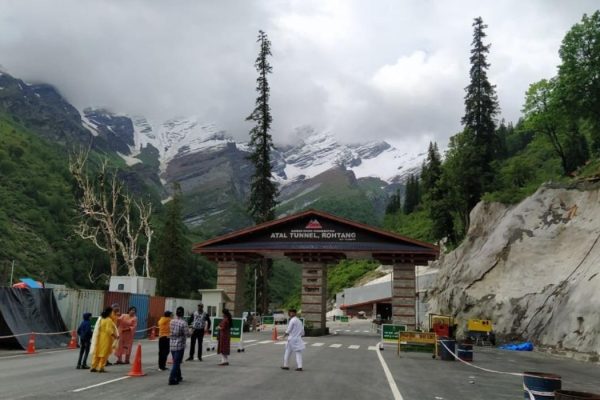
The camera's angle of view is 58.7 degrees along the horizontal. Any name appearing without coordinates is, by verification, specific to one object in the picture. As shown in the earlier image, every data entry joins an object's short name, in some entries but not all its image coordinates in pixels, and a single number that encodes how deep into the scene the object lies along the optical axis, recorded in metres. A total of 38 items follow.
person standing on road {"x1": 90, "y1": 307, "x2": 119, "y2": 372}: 14.04
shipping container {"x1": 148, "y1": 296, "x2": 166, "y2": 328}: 31.96
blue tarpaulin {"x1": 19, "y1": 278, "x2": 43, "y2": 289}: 29.94
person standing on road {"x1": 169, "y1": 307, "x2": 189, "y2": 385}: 11.73
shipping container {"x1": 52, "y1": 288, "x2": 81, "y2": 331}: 24.00
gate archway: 37.69
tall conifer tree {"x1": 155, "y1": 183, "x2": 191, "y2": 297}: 69.31
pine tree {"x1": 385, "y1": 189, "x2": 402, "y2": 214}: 146.50
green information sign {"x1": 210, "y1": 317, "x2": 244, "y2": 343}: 21.08
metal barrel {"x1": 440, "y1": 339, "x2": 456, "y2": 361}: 20.97
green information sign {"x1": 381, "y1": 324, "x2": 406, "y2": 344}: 25.09
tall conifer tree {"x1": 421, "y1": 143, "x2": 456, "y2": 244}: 57.53
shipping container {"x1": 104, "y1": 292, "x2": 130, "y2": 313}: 26.95
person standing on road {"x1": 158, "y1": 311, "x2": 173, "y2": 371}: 14.16
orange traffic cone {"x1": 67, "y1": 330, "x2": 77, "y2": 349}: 22.50
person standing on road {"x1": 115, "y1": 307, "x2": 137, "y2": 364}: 16.28
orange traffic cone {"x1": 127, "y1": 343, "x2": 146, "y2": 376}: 13.10
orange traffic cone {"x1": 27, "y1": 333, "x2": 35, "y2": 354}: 19.84
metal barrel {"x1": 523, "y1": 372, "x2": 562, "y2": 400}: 8.45
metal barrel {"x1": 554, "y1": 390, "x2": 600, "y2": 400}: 6.62
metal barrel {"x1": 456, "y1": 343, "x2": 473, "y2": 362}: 20.88
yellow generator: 31.08
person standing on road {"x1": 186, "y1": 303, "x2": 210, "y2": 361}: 17.50
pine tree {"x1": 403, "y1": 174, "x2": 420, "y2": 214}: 137.50
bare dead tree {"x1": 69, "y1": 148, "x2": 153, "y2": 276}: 45.90
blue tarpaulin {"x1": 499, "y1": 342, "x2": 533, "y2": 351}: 27.98
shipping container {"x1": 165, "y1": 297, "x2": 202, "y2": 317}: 35.19
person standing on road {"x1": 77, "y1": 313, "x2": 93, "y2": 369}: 14.87
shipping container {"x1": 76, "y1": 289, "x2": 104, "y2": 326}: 25.17
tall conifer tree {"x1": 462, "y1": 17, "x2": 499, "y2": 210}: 53.12
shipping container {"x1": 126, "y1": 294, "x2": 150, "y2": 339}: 29.91
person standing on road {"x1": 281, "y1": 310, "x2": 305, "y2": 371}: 15.51
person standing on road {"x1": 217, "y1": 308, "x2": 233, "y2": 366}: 15.83
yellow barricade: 22.02
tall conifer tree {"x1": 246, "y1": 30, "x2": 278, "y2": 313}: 53.19
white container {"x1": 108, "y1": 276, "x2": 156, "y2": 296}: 34.22
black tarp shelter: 20.81
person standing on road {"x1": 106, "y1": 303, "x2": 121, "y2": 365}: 14.94
